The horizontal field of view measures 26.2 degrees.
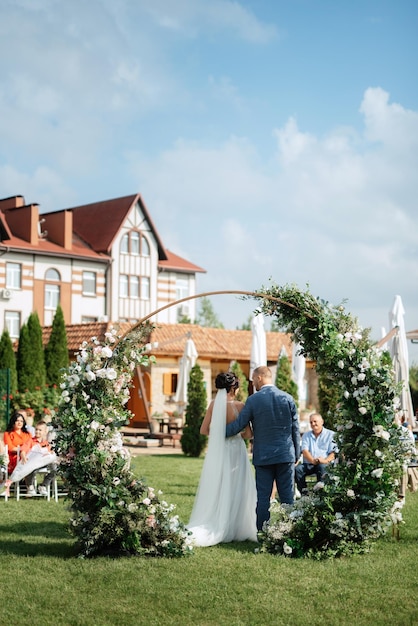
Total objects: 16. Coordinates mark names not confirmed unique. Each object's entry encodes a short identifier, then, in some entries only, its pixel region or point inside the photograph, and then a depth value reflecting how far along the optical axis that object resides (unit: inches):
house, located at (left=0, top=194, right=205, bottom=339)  1831.9
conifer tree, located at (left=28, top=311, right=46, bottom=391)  1456.7
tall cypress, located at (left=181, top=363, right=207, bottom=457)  882.1
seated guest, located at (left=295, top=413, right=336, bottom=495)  512.7
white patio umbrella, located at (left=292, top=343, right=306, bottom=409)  1048.8
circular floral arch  356.8
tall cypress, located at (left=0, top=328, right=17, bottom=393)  1460.4
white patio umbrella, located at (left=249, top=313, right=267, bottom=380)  883.4
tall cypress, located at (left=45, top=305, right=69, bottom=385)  1492.4
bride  394.9
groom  390.9
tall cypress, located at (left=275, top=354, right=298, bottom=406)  993.5
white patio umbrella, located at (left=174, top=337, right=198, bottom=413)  1067.3
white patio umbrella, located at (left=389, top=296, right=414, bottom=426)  656.2
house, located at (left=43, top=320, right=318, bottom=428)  1432.1
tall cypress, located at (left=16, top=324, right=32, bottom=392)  1446.9
